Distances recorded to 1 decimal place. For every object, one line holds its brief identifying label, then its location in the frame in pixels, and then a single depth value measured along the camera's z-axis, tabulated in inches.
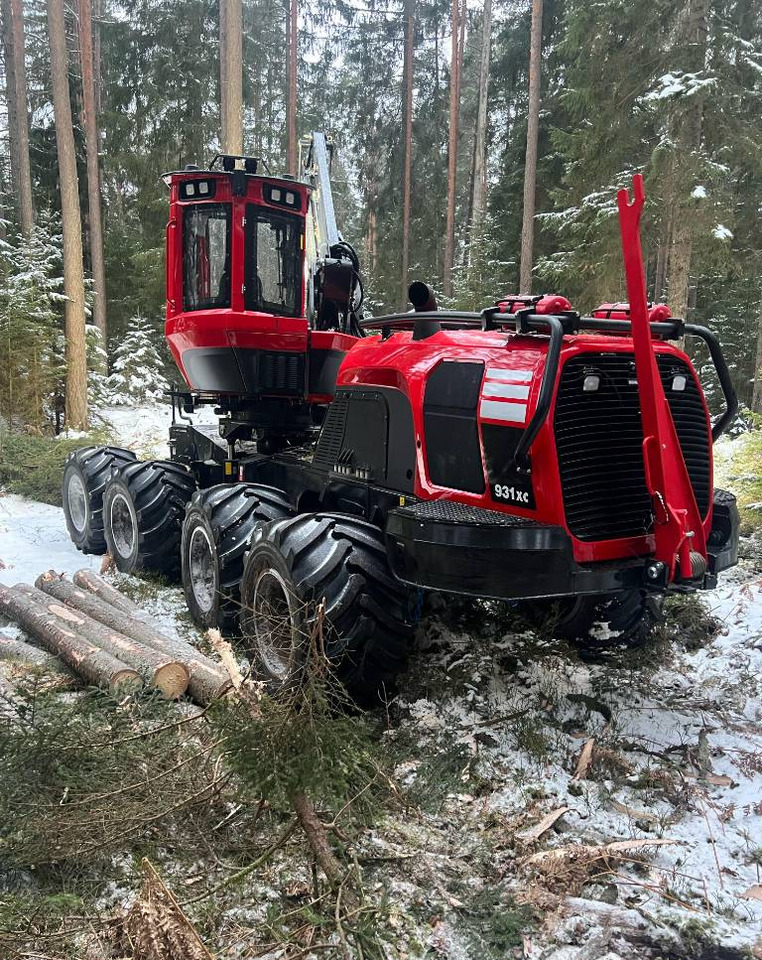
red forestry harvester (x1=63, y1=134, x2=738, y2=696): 141.9
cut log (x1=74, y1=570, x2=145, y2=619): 229.8
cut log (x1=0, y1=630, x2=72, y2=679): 183.5
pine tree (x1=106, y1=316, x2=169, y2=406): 734.5
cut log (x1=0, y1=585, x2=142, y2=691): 168.6
